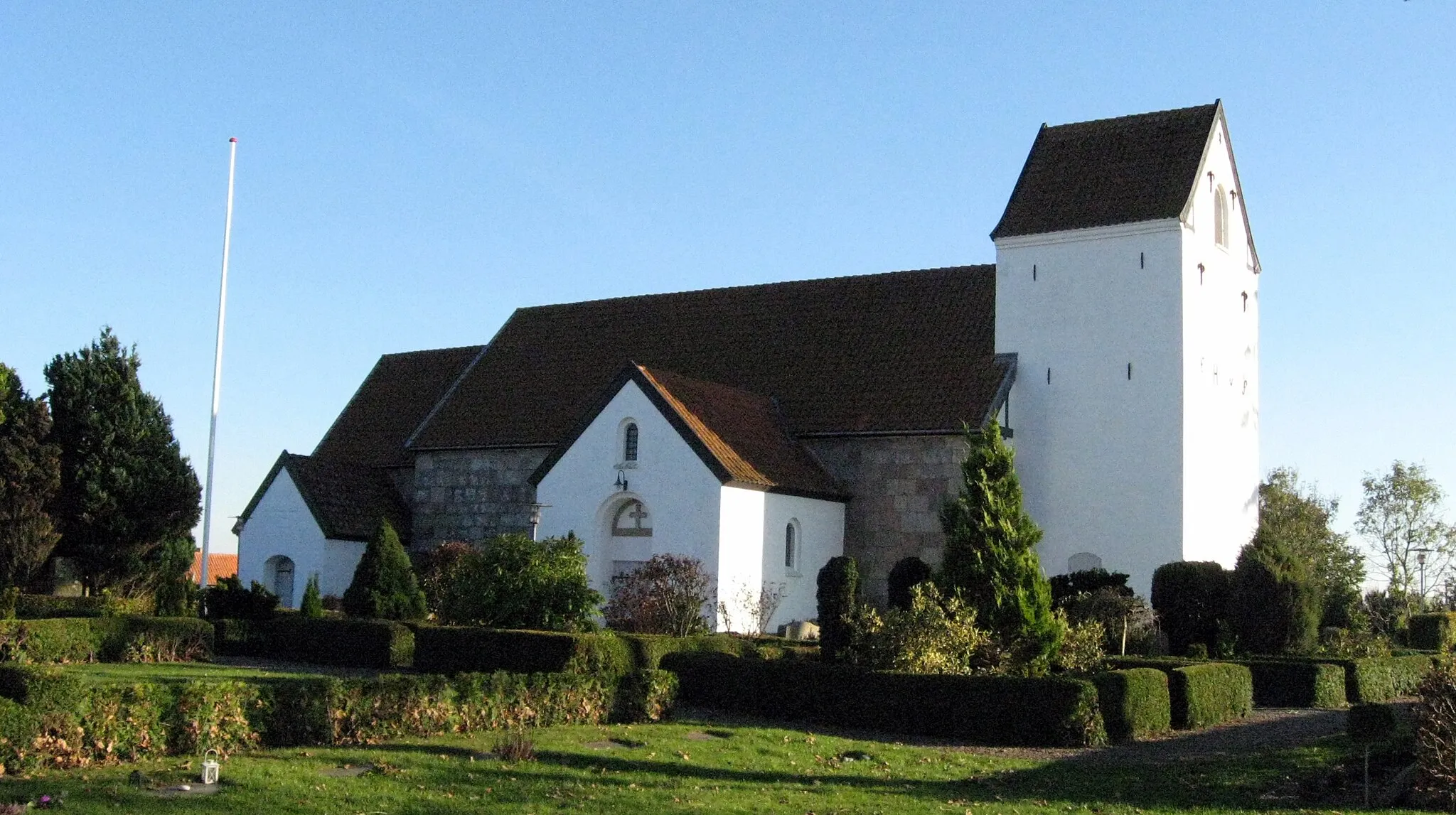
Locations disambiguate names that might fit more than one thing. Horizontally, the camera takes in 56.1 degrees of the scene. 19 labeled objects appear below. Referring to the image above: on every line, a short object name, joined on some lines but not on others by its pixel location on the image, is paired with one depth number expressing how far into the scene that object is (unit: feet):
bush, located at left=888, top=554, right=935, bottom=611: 86.79
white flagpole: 105.70
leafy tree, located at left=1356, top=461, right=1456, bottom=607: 178.40
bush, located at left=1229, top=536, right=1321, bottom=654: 86.84
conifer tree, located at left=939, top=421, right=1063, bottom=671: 64.28
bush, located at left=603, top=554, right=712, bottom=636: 83.30
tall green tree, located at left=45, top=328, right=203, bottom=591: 107.55
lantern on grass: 36.35
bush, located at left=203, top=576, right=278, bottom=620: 86.17
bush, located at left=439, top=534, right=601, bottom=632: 75.51
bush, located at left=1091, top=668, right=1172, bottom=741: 55.47
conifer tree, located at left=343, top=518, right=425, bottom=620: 89.30
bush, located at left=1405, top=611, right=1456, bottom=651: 110.63
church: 95.04
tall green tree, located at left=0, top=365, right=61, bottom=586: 100.53
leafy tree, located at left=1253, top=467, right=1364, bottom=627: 155.63
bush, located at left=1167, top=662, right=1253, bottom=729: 59.98
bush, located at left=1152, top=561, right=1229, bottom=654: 88.69
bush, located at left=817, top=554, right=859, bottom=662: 70.49
